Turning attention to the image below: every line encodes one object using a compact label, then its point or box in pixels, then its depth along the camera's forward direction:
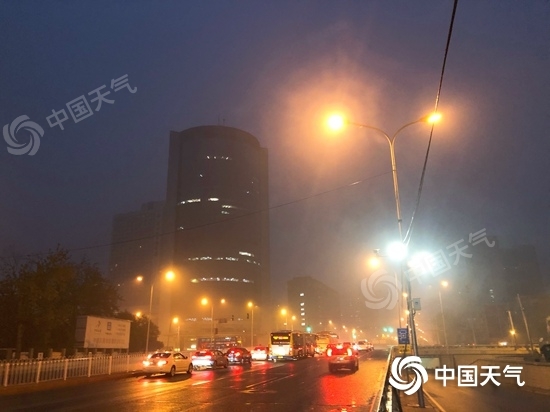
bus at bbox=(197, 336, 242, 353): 91.12
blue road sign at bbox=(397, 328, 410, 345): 18.47
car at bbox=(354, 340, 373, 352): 72.56
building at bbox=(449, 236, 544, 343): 94.56
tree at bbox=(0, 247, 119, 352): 33.84
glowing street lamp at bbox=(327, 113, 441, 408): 14.53
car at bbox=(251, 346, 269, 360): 51.49
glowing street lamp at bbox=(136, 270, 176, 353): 39.35
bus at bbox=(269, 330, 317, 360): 49.91
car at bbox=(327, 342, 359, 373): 27.41
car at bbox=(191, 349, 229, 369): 34.88
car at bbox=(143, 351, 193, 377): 25.61
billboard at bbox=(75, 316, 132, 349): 30.19
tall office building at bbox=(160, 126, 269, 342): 166.11
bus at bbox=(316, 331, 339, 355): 69.51
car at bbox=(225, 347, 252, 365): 41.94
